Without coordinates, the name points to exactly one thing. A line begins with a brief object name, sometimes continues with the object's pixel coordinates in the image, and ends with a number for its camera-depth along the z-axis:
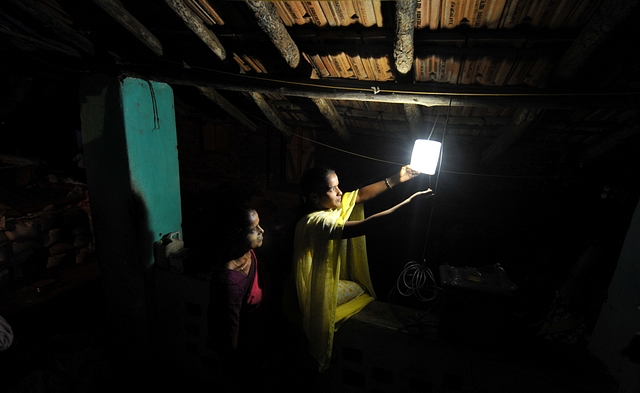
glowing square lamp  2.86
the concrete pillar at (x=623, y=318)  2.54
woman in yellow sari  2.57
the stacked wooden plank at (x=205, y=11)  2.71
